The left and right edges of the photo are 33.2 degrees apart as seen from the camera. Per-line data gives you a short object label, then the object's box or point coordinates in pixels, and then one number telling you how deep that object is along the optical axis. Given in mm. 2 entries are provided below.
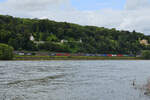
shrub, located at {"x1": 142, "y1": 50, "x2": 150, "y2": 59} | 178250
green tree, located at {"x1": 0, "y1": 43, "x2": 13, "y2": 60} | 112375
